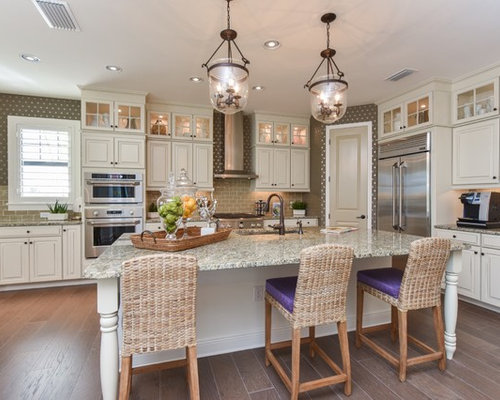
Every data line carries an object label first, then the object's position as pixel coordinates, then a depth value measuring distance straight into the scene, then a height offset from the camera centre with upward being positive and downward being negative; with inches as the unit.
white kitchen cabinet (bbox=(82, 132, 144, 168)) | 155.4 +25.3
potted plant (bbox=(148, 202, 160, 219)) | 176.5 -9.4
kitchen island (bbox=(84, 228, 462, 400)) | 67.7 -25.0
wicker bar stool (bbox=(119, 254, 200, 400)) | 53.0 -21.8
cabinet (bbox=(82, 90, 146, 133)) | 155.4 +47.4
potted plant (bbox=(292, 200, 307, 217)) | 209.0 -9.4
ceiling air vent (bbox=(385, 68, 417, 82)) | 130.0 +57.4
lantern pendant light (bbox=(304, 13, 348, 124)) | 88.6 +32.2
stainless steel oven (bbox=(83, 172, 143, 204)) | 155.3 +4.5
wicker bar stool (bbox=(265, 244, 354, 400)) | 63.4 -24.4
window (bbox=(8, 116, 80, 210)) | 164.1 +20.1
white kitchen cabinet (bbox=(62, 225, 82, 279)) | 155.3 -30.5
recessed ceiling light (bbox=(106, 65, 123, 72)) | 127.6 +58.1
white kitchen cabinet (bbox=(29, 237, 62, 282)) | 150.3 -33.4
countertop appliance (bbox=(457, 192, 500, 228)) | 124.9 -6.0
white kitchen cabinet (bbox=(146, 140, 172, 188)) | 174.6 +20.6
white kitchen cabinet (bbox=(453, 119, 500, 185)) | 128.2 +20.5
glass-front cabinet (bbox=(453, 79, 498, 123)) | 128.0 +44.9
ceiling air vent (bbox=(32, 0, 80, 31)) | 85.0 +57.4
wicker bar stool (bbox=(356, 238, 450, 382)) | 73.2 -25.1
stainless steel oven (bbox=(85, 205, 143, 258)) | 155.9 -15.6
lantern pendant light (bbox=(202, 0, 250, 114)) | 77.9 +32.0
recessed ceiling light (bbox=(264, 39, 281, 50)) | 105.3 +57.3
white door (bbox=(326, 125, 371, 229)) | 179.3 +13.2
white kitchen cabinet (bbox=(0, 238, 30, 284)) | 146.1 -33.5
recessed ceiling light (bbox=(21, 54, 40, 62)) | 118.7 +58.7
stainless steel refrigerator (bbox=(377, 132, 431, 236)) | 148.2 +6.0
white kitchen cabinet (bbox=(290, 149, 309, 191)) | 205.8 +19.9
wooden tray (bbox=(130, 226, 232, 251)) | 70.0 -11.6
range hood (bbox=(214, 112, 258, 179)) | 194.4 +35.6
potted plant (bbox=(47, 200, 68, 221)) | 159.2 -9.6
